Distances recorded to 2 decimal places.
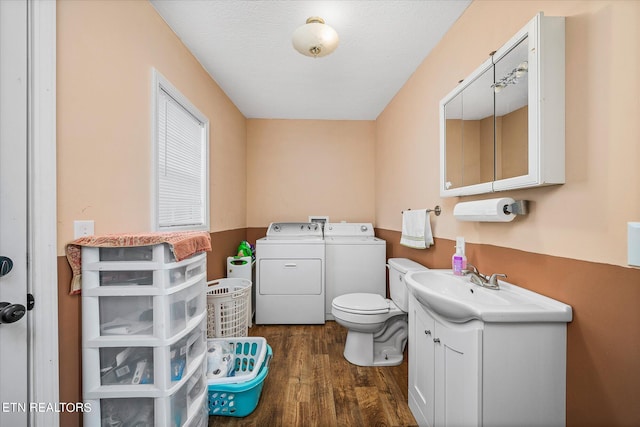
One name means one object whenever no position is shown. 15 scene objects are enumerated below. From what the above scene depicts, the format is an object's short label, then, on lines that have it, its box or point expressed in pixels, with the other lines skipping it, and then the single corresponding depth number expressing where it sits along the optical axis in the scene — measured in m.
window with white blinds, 1.69
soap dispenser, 1.46
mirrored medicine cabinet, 1.00
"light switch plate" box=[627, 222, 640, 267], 0.73
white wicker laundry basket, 1.98
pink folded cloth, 1.03
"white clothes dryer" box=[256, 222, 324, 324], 2.74
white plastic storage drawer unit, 1.04
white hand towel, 1.95
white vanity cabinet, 0.96
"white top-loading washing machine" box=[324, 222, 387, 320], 2.83
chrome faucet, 1.24
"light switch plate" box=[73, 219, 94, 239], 1.05
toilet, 1.95
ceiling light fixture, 1.54
